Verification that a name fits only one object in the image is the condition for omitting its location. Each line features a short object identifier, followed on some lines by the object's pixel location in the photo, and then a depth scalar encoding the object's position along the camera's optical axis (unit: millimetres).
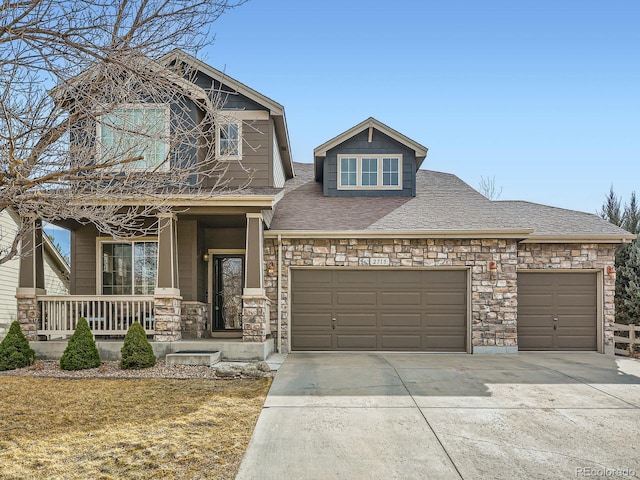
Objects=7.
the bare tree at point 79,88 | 4207
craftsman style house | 11266
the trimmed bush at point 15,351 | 8703
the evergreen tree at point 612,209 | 14830
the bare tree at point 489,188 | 26031
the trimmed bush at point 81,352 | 8594
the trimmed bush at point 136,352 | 8680
